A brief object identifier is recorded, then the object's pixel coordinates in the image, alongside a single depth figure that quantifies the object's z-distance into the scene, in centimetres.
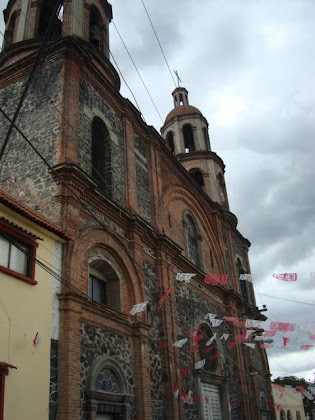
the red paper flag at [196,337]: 1641
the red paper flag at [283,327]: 1459
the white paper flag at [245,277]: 1598
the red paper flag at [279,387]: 2741
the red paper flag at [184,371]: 1507
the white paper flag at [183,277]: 1532
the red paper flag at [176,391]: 1389
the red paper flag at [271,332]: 1514
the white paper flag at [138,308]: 1260
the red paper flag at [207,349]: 1803
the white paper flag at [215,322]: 1738
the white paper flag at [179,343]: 1472
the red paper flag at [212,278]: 1716
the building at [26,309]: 855
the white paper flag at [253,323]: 1552
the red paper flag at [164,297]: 1462
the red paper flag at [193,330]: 1664
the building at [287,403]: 2748
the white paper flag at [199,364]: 1642
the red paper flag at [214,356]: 1879
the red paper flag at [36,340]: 928
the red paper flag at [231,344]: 1970
